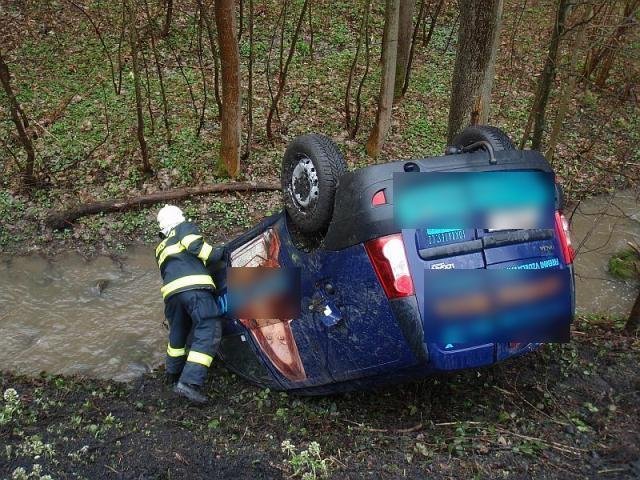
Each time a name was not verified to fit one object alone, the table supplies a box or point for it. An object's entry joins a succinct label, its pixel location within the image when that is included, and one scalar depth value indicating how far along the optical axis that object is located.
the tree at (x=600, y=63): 12.37
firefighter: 4.48
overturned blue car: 2.90
